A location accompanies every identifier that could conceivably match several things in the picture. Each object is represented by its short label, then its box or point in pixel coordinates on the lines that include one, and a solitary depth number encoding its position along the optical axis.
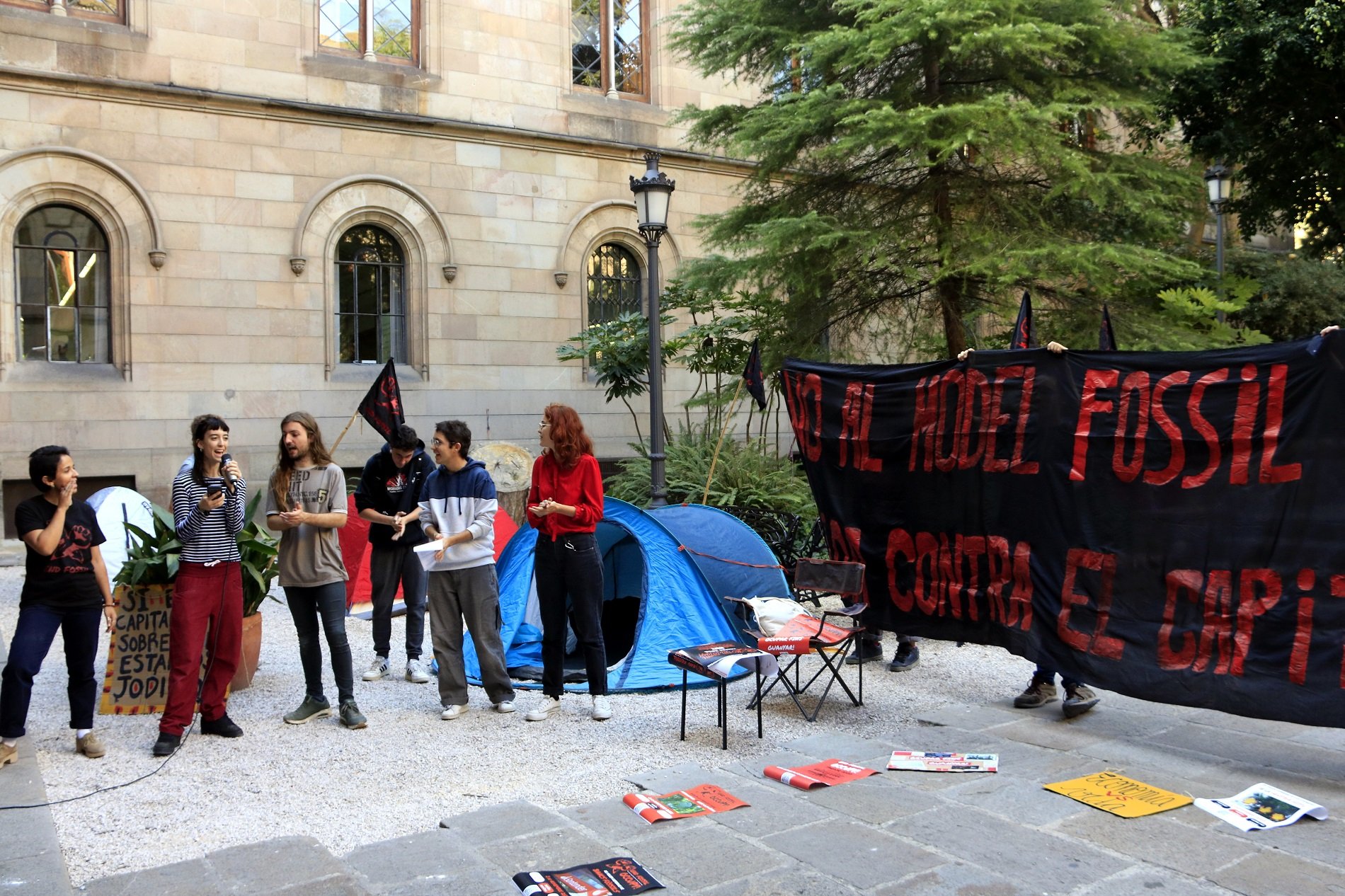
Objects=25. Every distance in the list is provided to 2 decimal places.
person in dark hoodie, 8.55
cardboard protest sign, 7.50
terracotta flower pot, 8.24
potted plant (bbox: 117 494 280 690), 7.61
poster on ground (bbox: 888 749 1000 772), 6.13
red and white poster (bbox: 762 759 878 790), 5.87
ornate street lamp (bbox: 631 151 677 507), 11.95
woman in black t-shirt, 6.19
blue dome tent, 8.40
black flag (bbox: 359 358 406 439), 10.00
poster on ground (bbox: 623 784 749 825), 5.43
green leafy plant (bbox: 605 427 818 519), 13.77
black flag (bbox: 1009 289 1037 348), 7.73
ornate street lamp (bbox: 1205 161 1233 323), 15.82
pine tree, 11.60
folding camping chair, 7.21
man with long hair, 7.04
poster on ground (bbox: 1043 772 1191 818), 5.44
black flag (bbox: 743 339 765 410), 9.77
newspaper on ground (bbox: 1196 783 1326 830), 5.21
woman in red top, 7.29
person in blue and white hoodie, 7.42
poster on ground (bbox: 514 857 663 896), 4.46
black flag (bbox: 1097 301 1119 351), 7.67
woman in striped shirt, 6.67
